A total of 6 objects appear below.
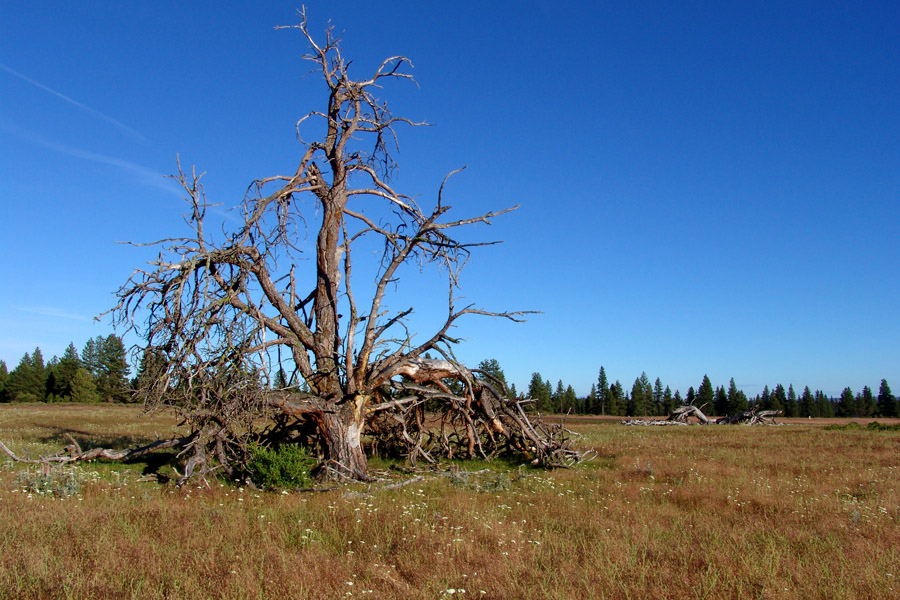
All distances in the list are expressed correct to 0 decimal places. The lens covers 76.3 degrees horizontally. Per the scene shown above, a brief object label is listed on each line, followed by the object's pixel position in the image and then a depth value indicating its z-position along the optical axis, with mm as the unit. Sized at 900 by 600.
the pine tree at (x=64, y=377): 76875
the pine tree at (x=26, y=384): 74612
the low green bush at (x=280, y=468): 10914
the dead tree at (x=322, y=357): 11570
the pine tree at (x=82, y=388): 73188
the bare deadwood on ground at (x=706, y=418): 39422
